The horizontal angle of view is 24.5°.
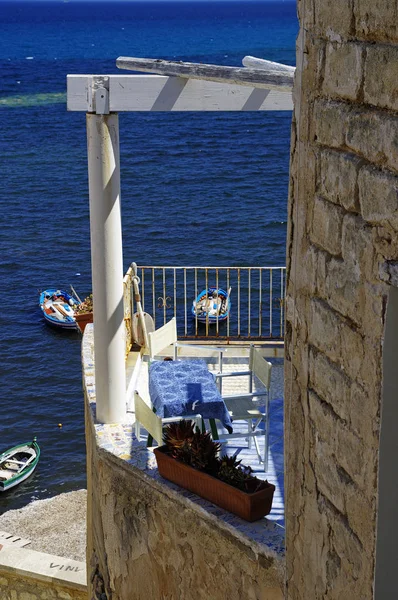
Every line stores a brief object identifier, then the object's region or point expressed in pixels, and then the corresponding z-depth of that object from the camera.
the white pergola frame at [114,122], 6.11
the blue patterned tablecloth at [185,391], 6.36
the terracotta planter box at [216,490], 5.00
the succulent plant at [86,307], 19.73
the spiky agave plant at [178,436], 5.45
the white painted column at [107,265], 6.24
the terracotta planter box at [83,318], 19.94
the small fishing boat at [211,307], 23.53
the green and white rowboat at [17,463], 19.30
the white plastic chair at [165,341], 7.53
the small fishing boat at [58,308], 26.09
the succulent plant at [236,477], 5.09
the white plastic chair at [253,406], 6.40
